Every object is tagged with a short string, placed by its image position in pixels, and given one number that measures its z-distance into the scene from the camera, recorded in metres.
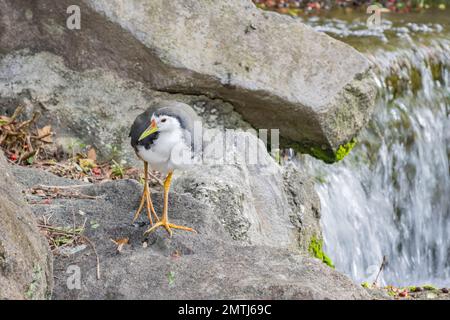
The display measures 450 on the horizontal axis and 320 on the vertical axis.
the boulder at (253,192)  4.59
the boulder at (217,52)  5.63
